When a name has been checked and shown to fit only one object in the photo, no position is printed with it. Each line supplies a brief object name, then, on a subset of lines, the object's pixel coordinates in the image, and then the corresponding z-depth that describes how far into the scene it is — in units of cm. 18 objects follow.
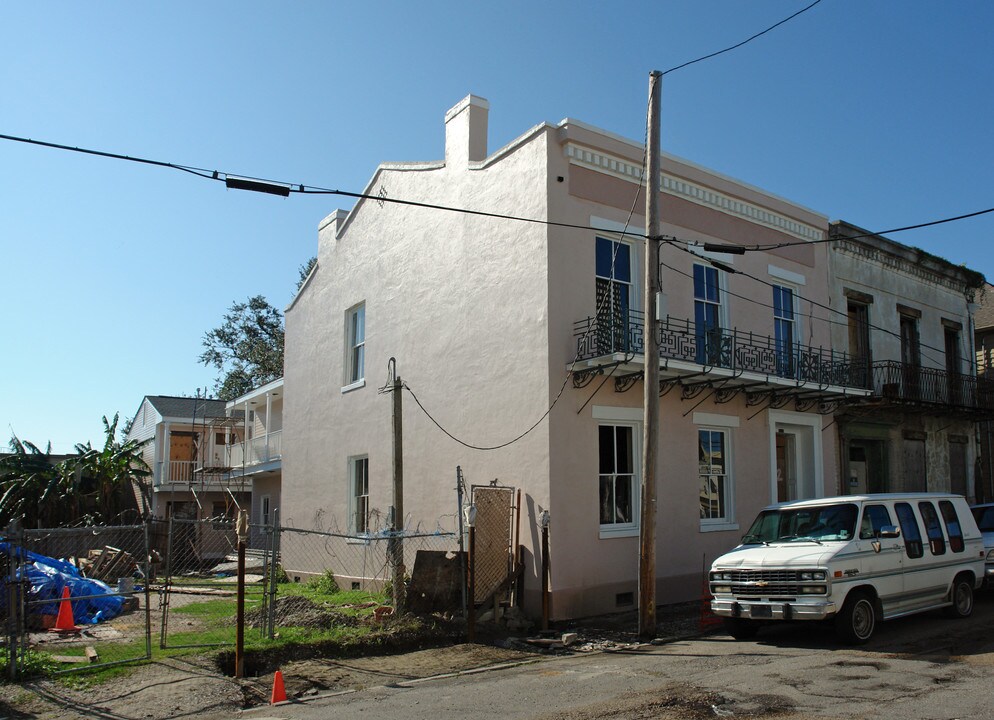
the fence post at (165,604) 1031
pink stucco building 1373
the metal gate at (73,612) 905
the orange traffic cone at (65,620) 1184
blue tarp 1278
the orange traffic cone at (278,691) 872
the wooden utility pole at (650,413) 1158
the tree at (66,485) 2616
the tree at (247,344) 4709
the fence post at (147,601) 971
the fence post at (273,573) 1073
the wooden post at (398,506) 1251
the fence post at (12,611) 880
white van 1047
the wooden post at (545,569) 1257
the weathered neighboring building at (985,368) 2342
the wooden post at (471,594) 1163
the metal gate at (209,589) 1123
